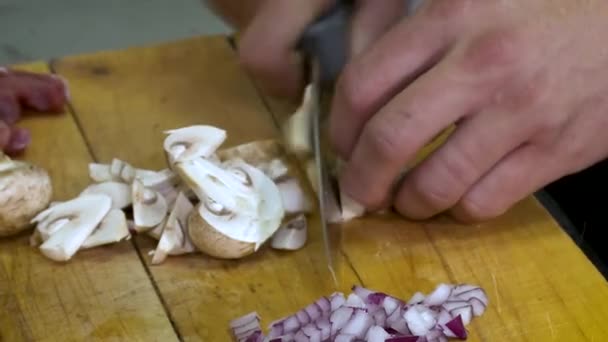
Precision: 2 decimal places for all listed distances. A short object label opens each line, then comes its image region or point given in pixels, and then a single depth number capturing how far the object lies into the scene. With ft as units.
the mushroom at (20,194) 3.41
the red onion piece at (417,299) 3.31
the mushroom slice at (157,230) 3.53
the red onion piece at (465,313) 3.23
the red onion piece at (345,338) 3.09
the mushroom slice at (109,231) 3.49
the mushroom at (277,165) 3.75
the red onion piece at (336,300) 3.22
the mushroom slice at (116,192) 3.65
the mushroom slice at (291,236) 3.54
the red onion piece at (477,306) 3.28
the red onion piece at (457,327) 3.18
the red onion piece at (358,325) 3.13
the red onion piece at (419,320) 3.15
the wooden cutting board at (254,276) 3.22
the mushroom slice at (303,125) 3.65
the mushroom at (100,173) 3.78
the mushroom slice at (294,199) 3.74
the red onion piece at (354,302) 3.23
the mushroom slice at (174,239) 3.45
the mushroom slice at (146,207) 3.53
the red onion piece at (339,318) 3.13
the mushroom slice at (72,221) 3.43
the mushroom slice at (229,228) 3.39
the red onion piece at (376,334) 3.07
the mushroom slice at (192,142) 3.59
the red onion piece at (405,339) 3.07
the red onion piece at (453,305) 3.25
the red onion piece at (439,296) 3.29
